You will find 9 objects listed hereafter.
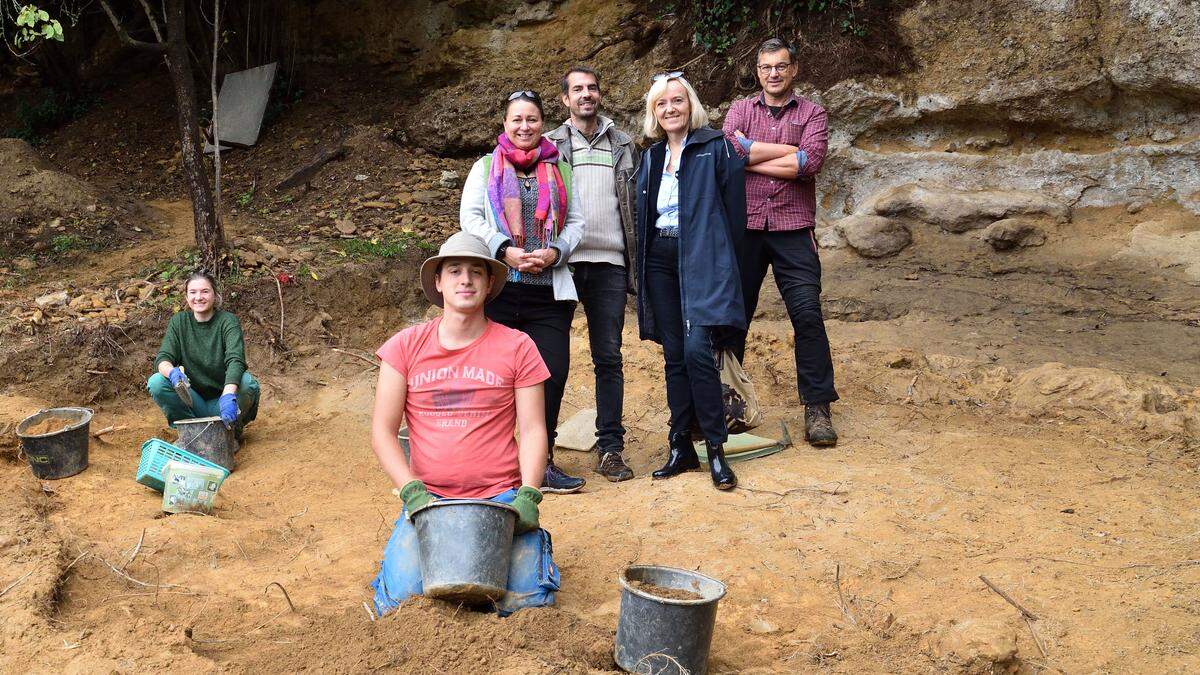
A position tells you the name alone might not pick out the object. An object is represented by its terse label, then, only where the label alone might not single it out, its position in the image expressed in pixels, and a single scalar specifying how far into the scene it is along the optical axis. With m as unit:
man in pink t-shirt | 3.24
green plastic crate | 4.74
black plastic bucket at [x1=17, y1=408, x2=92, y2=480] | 4.94
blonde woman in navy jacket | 4.27
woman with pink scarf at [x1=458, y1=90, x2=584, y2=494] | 4.45
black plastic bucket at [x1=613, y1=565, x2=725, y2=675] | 2.64
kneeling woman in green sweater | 5.64
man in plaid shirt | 4.76
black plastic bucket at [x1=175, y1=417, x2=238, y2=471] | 5.33
